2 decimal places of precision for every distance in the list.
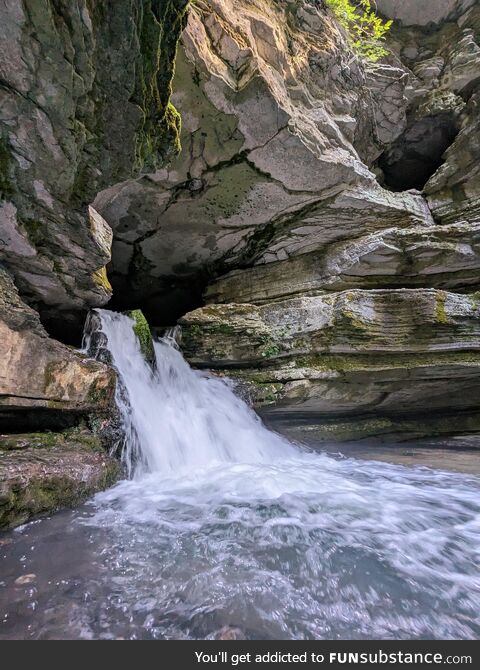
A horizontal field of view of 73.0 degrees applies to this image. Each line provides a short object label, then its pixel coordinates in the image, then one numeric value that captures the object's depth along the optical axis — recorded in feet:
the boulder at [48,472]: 9.43
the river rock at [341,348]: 21.56
